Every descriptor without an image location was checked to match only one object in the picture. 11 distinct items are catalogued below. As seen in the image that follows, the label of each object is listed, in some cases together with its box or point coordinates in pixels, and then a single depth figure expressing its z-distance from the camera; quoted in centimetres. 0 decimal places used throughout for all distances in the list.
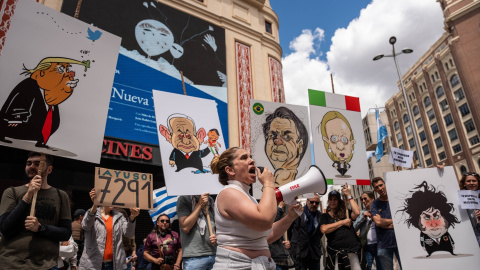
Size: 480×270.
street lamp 1368
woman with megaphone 174
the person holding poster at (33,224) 254
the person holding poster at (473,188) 456
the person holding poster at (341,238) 459
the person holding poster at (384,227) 473
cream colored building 1397
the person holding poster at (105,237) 416
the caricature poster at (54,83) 306
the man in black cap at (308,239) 493
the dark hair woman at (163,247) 498
